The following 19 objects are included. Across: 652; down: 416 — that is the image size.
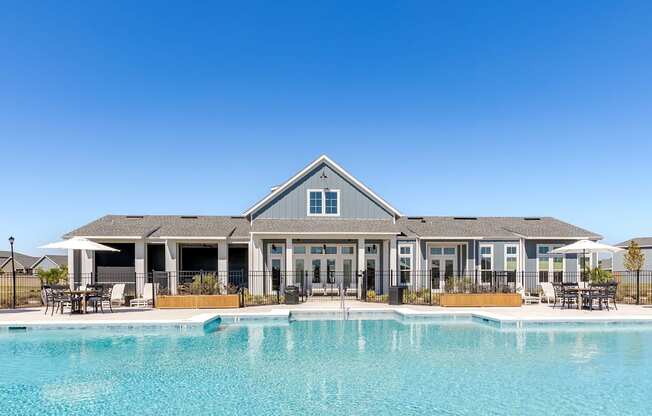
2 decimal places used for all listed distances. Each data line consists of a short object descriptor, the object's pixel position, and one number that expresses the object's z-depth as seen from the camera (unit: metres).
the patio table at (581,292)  19.81
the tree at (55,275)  30.79
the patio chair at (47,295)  18.89
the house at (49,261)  78.31
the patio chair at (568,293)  20.42
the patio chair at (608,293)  19.72
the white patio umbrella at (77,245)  19.03
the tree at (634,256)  29.28
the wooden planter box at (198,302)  20.22
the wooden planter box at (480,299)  20.73
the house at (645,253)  54.79
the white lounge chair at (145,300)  21.26
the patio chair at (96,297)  18.91
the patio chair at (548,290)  22.61
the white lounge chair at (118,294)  21.13
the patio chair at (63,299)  18.53
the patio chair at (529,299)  23.16
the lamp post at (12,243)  21.58
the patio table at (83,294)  18.36
